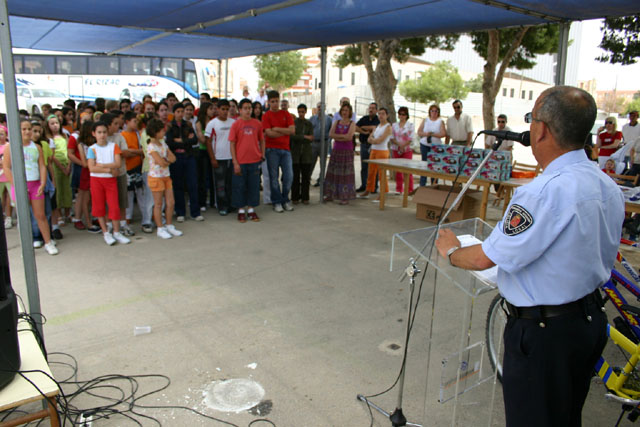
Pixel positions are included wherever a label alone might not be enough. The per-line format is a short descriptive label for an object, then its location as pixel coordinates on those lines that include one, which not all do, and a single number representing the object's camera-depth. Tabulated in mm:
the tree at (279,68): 40312
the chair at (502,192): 7379
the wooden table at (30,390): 1768
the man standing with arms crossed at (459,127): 8672
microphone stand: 2031
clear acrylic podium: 2244
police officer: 1551
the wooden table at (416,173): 6098
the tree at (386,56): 10984
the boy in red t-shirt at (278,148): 7062
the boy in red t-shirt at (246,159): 6465
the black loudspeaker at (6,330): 1799
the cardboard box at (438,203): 6711
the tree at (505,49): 11222
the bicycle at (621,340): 2514
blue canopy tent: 5023
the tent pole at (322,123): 8156
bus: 19297
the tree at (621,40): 8328
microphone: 1814
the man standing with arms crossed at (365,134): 8859
